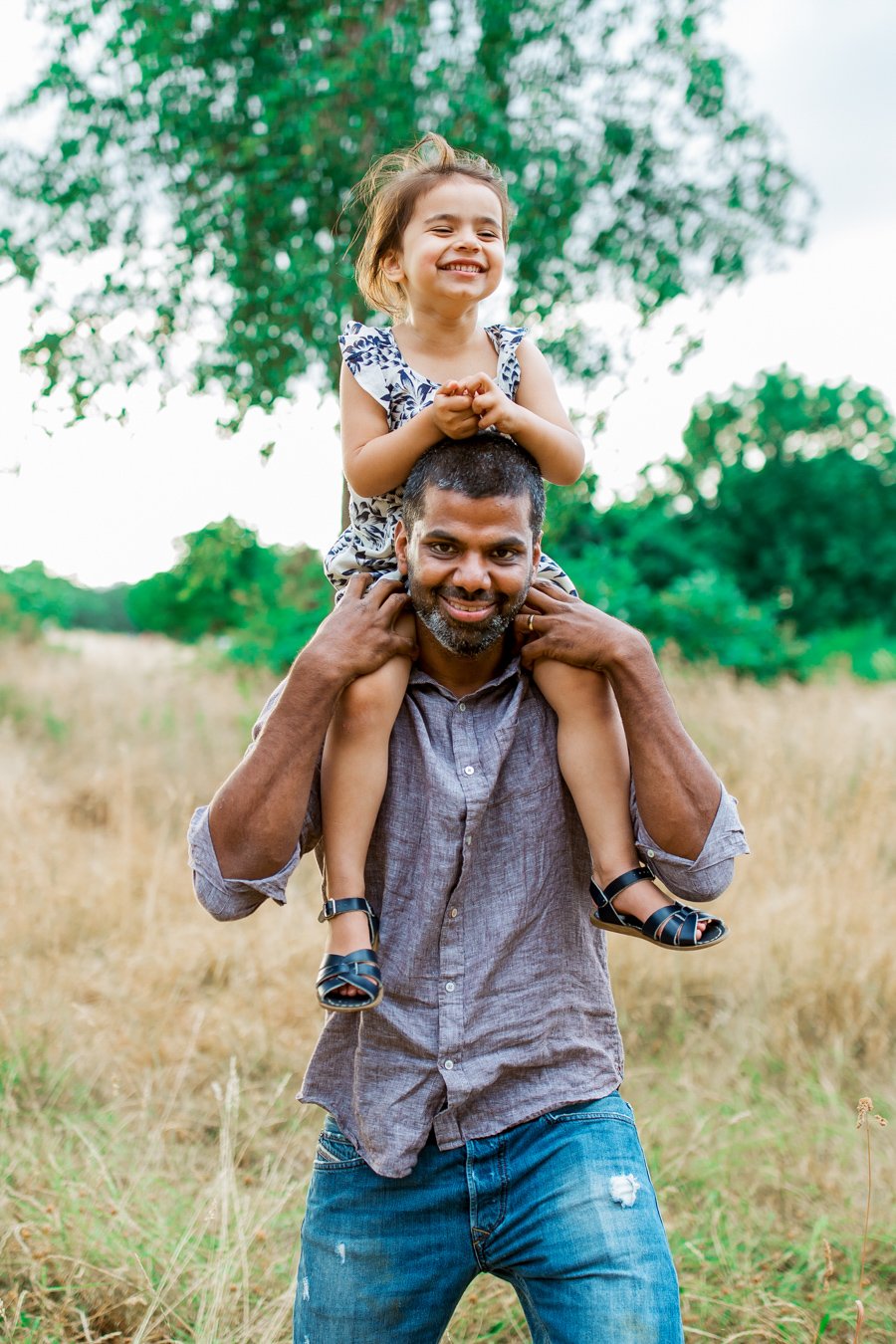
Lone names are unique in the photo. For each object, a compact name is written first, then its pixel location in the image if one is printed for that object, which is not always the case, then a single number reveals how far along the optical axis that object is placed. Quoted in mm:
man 2115
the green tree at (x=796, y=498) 30969
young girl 2268
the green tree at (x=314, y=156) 5668
